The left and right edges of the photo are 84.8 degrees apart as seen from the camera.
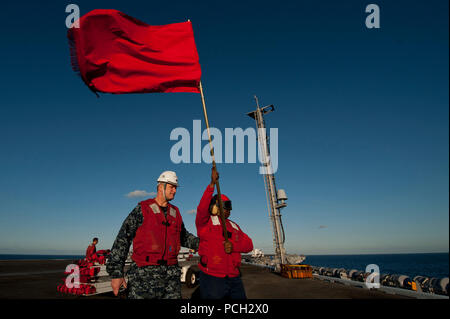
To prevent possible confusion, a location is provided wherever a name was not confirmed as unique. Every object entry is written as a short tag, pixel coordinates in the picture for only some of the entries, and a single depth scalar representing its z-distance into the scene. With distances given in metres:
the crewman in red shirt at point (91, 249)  12.30
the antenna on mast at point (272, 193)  17.78
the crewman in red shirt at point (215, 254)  3.48
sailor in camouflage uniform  2.94
